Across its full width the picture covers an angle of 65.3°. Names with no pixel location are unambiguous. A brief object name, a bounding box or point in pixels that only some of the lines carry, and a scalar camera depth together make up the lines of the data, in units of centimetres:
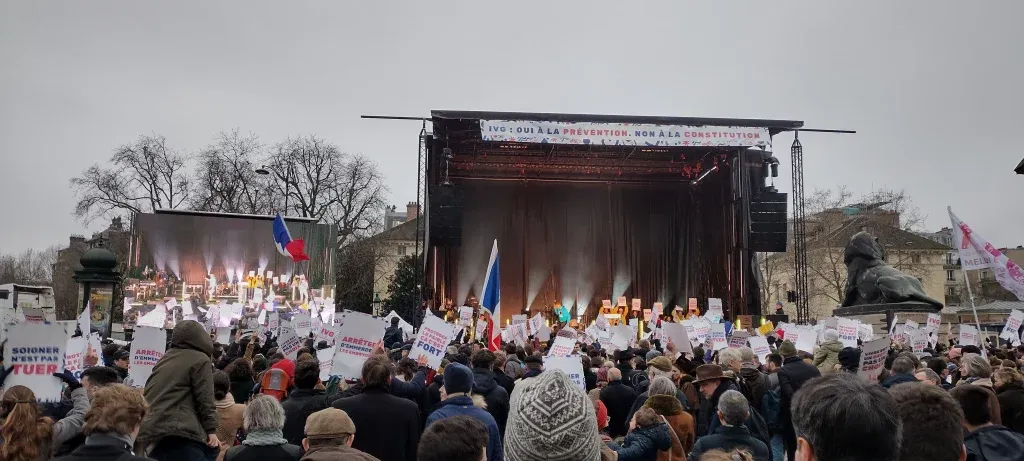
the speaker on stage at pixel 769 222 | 2509
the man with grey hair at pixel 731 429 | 442
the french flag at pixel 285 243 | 1917
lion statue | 2008
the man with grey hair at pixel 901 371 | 610
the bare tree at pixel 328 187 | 4444
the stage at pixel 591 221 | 2583
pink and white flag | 1017
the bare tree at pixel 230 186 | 4259
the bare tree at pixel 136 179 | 4141
